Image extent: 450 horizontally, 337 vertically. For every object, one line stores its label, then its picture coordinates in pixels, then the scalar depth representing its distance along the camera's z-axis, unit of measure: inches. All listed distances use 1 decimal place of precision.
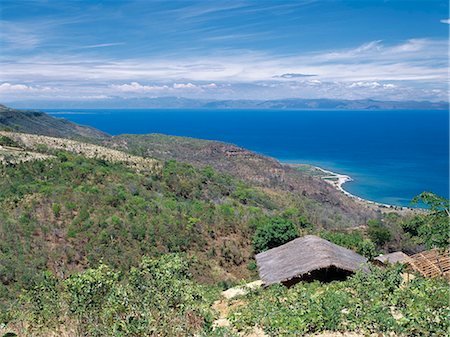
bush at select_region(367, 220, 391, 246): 1102.4
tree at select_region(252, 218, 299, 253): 920.9
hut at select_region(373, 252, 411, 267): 742.6
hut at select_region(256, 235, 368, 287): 576.4
